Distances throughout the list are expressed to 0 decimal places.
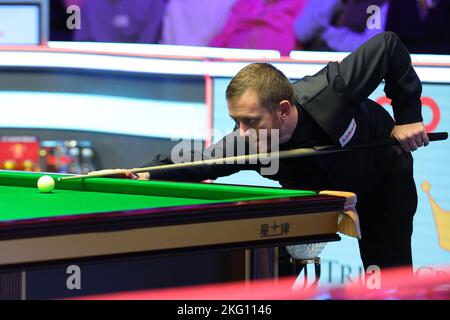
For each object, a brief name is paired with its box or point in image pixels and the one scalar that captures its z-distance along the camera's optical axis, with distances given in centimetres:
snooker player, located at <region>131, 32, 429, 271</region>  621
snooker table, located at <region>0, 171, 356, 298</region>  476
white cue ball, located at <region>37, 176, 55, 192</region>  620
